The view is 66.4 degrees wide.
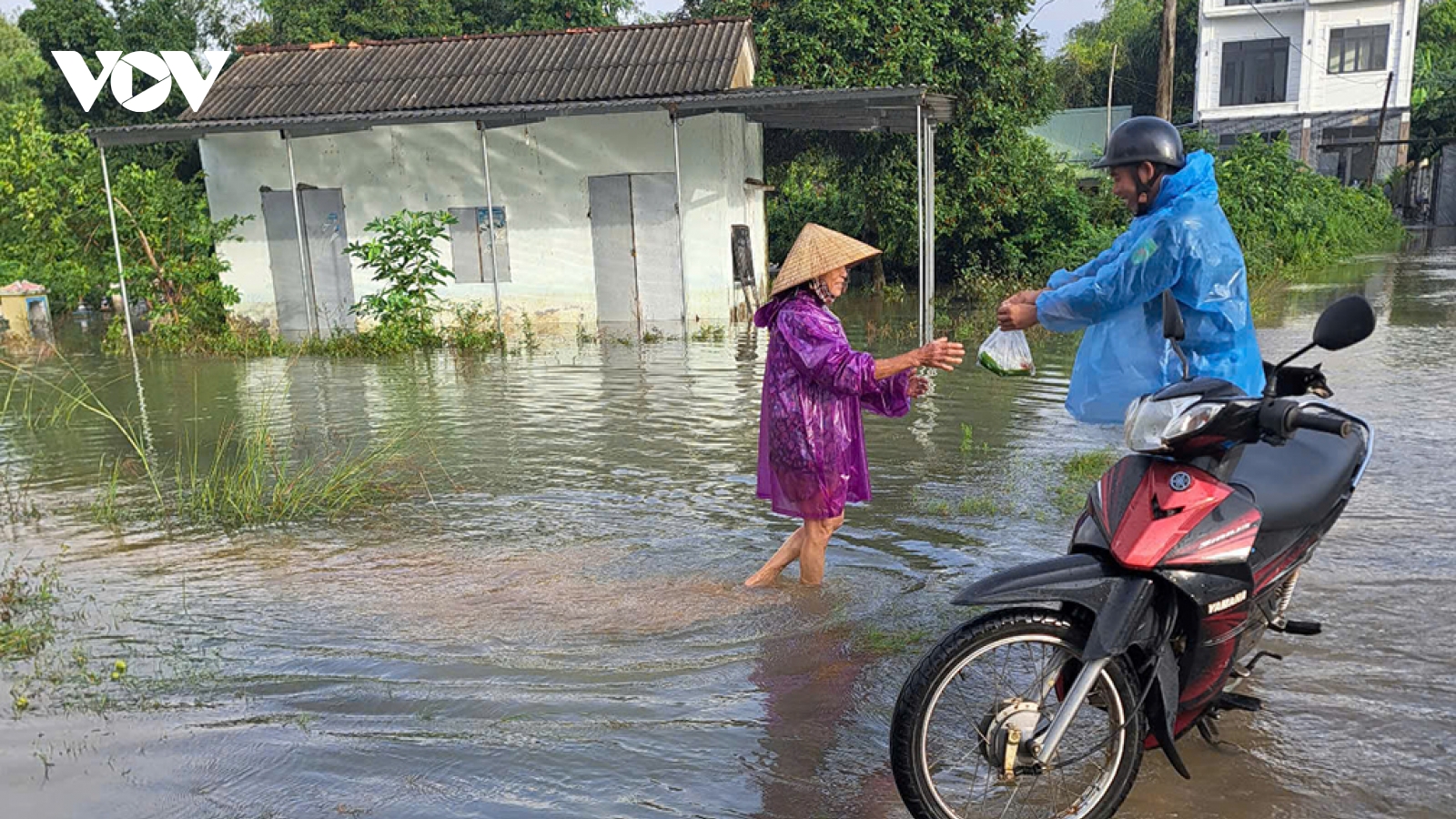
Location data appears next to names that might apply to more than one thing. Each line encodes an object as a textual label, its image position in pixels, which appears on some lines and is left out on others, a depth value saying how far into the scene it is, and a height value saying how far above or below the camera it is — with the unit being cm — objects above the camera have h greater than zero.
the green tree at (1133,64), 4031 +618
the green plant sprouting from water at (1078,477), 600 -143
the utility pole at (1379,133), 3243 +249
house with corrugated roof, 1586 +112
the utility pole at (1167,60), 2061 +309
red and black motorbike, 268 -89
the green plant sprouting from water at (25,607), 447 -144
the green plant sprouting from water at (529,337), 1460 -110
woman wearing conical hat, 417 -58
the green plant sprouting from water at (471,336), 1438 -100
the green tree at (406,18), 2583 +571
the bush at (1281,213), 1903 +17
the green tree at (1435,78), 3553 +473
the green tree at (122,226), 1564 +68
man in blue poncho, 345 -19
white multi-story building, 3469 +475
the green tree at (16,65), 3453 +754
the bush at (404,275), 1430 -17
